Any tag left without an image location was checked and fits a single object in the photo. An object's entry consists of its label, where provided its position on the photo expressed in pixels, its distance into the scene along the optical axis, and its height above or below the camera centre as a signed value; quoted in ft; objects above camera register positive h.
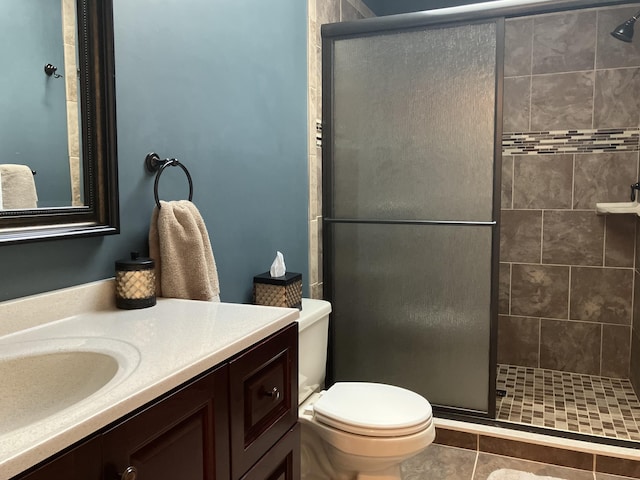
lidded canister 4.45 -0.62
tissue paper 6.86 -0.74
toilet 5.73 -2.32
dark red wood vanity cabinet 2.51 -1.25
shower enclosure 8.03 -0.05
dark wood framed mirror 3.85 +0.60
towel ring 4.97 +0.42
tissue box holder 6.63 -1.01
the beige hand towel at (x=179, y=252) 4.87 -0.39
